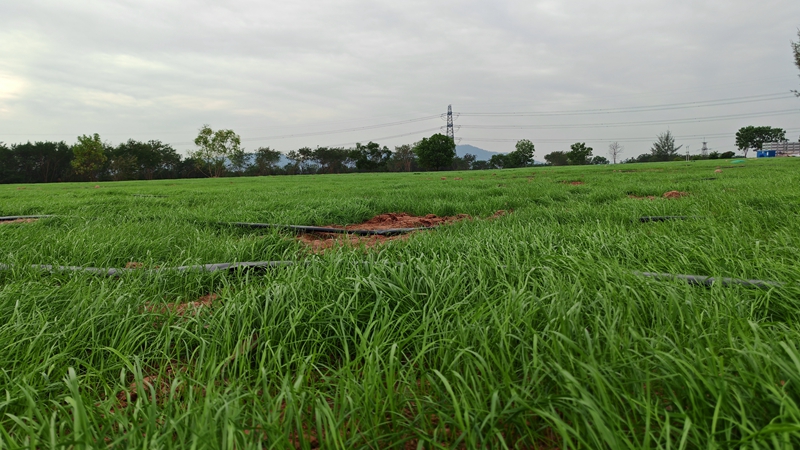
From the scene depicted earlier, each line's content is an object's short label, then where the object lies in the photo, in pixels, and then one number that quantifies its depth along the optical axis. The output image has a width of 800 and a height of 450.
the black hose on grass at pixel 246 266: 1.78
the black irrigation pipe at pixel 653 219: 3.79
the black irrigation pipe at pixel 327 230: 4.36
